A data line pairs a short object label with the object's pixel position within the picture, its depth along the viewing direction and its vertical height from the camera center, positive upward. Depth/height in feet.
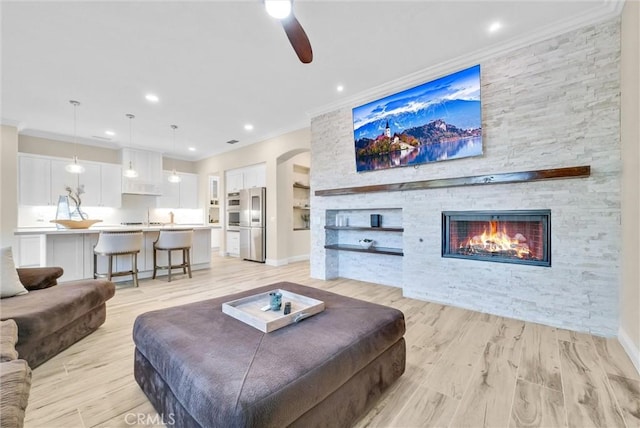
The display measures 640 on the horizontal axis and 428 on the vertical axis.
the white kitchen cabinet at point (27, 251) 16.31 -2.05
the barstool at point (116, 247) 12.86 -1.43
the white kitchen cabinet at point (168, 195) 25.12 +2.10
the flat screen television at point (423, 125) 10.23 +3.92
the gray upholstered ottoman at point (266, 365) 3.40 -2.23
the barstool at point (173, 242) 14.92 -1.44
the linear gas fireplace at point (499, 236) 9.20 -0.81
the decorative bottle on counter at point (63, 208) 15.43 +0.55
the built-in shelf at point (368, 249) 12.57 -1.71
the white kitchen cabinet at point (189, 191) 26.35 +2.61
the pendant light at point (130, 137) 16.14 +6.09
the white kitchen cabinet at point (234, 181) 23.70 +3.19
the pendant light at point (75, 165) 14.26 +2.97
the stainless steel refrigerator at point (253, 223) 20.90 -0.55
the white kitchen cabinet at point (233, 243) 23.72 -2.39
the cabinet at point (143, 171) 22.38 +4.04
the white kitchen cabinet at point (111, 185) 21.36 +2.63
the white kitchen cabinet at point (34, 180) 17.93 +2.58
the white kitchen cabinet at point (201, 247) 17.85 -2.05
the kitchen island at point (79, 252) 12.88 -1.89
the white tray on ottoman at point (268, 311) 5.08 -2.02
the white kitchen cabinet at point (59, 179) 19.10 +2.79
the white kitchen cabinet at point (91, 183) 20.28 +2.62
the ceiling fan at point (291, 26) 5.19 +4.06
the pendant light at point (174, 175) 18.22 +2.98
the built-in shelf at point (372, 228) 12.50 -0.64
